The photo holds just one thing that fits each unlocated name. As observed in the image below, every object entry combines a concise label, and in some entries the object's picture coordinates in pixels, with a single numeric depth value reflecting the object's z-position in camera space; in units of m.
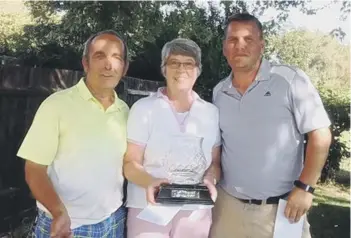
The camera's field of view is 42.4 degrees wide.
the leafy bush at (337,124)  3.56
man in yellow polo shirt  1.53
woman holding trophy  1.63
